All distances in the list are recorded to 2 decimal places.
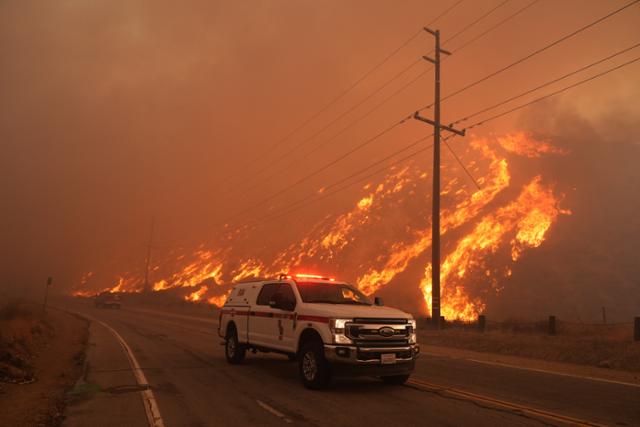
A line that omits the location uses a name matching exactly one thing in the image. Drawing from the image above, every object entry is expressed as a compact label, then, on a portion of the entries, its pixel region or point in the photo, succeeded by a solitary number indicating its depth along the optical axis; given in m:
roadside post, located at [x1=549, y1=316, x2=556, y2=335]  20.45
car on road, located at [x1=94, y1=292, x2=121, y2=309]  56.31
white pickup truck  9.04
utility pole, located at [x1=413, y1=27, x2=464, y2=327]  24.02
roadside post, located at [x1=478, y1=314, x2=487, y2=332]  22.89
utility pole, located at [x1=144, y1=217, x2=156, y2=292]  78.73
